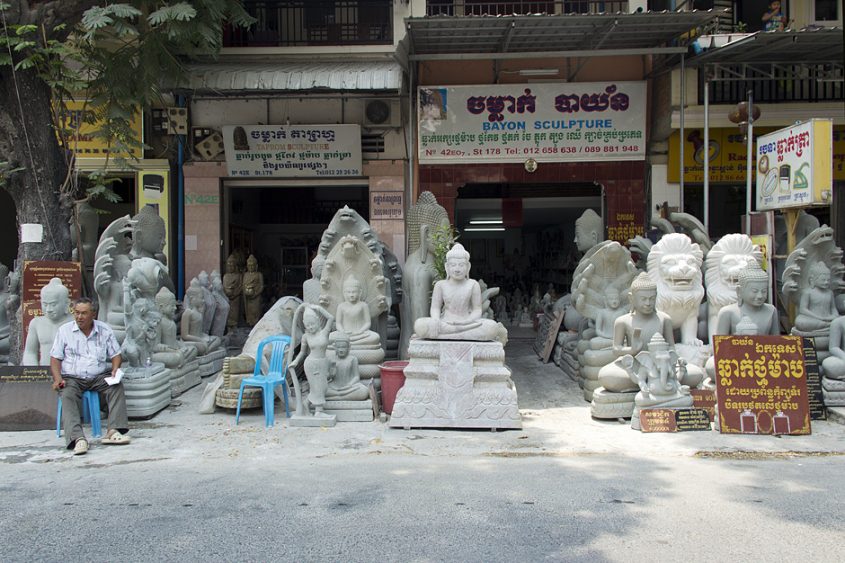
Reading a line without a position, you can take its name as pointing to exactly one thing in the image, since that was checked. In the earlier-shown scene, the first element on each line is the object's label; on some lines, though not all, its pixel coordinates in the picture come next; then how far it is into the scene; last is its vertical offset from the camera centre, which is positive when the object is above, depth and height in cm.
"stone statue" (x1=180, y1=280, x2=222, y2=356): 978 -64
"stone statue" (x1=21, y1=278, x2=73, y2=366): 719 -49
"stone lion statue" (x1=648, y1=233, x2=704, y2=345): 800 -10
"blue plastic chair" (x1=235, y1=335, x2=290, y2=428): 716 -103
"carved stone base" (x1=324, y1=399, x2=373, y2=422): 727 -139
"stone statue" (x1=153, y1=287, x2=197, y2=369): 848 -76
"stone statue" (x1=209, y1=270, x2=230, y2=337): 1088 -49
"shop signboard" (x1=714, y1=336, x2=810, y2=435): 677 -109
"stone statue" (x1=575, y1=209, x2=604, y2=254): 1080 +69
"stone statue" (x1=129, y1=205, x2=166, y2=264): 953 +61
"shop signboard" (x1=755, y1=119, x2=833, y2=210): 825 +133
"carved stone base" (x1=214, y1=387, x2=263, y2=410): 752 -130
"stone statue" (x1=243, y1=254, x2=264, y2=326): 1308 -24
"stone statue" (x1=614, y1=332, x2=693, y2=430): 692 -103
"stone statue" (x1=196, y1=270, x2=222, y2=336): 1048 -40
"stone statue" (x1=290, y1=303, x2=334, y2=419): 712 -84
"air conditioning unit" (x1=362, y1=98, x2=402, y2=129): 1244 +290
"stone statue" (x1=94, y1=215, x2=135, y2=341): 817 +7
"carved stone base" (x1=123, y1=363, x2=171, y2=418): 732 -119
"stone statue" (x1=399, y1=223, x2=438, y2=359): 923 -10
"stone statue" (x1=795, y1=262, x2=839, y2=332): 788 -35
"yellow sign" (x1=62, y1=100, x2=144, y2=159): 1213 +236
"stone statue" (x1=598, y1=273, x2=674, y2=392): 724 -56
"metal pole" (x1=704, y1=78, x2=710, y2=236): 1059 +228
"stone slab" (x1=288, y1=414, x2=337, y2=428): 705 -145
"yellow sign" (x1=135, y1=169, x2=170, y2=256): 1248 +158
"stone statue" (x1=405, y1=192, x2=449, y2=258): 980 +84
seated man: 643 -80
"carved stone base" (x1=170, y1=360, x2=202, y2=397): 848 -126
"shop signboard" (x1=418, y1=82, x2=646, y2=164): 1214 +267
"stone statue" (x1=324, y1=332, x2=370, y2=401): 733 -106
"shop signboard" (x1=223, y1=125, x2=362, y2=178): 1237 +226
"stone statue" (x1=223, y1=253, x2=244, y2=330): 1291 -16
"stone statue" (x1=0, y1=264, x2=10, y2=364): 921 -61
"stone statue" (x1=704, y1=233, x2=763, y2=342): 823 +9
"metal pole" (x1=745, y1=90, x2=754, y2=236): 959 +152
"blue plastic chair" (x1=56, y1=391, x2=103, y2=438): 664 -126
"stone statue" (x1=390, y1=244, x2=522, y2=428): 693 -94
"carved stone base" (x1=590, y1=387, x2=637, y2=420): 723 -134
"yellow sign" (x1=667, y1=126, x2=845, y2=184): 1214 +206
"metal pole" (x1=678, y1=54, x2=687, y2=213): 1132 +283
